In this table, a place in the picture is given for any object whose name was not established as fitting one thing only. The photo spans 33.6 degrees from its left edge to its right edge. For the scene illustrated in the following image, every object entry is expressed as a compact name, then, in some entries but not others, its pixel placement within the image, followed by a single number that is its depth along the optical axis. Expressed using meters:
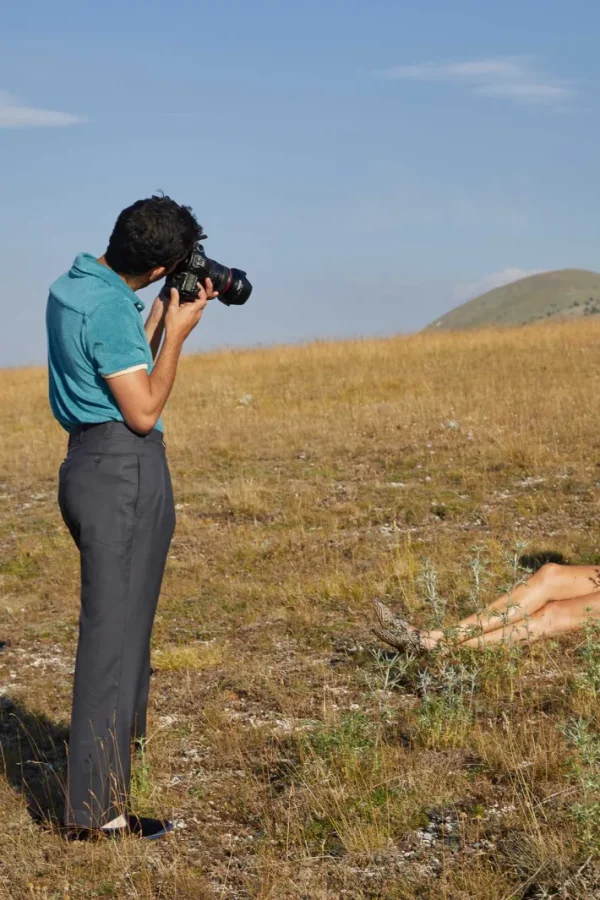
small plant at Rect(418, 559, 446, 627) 4.87
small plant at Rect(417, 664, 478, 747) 4.18
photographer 3.36
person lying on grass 4.98
